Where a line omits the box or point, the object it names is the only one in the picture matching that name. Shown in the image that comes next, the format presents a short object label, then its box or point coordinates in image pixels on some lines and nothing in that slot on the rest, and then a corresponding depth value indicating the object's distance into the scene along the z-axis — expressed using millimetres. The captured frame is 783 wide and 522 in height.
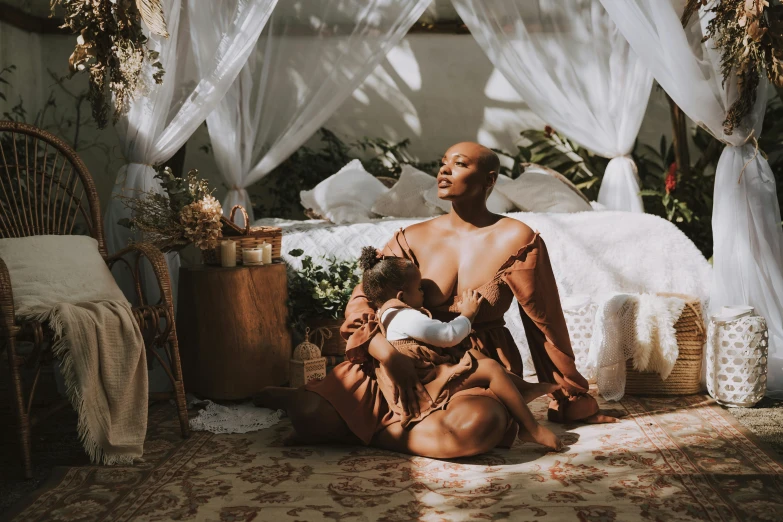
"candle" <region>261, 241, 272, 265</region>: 3722
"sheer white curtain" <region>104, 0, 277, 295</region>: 3795
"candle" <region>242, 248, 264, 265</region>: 3650
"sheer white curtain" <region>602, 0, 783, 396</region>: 3721
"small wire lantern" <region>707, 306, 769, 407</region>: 3250
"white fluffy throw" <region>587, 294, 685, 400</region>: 3393
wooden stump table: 3502
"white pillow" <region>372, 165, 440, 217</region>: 4715
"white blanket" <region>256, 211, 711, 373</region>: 3871
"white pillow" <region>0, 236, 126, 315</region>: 2885
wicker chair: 2609
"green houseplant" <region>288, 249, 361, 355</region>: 3861
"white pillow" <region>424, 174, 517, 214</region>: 4496
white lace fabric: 3166
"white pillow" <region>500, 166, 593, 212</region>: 4457
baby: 2656
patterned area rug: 2223
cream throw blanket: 2717
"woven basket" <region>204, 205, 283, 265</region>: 3701
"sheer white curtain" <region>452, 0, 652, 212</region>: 4285
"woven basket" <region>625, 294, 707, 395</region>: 3465
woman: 2668
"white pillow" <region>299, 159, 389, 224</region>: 4676
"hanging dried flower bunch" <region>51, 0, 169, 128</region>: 3500
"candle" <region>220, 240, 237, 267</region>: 3621
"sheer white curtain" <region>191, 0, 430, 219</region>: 4176
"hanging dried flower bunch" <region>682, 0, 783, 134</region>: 3359
